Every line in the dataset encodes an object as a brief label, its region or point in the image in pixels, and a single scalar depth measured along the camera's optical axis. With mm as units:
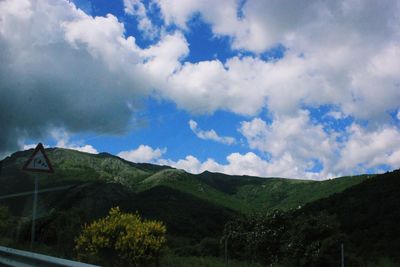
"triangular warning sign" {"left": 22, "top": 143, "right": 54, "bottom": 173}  11945
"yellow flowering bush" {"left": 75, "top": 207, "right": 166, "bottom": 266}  11109
